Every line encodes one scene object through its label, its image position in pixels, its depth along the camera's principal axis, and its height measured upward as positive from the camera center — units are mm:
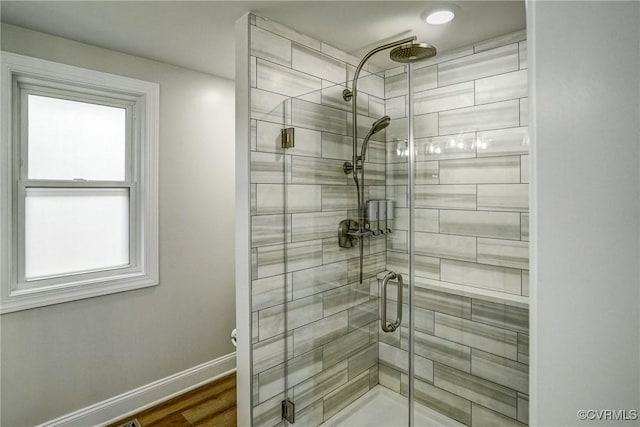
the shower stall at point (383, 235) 1112 -78
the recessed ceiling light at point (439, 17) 1536 +925
